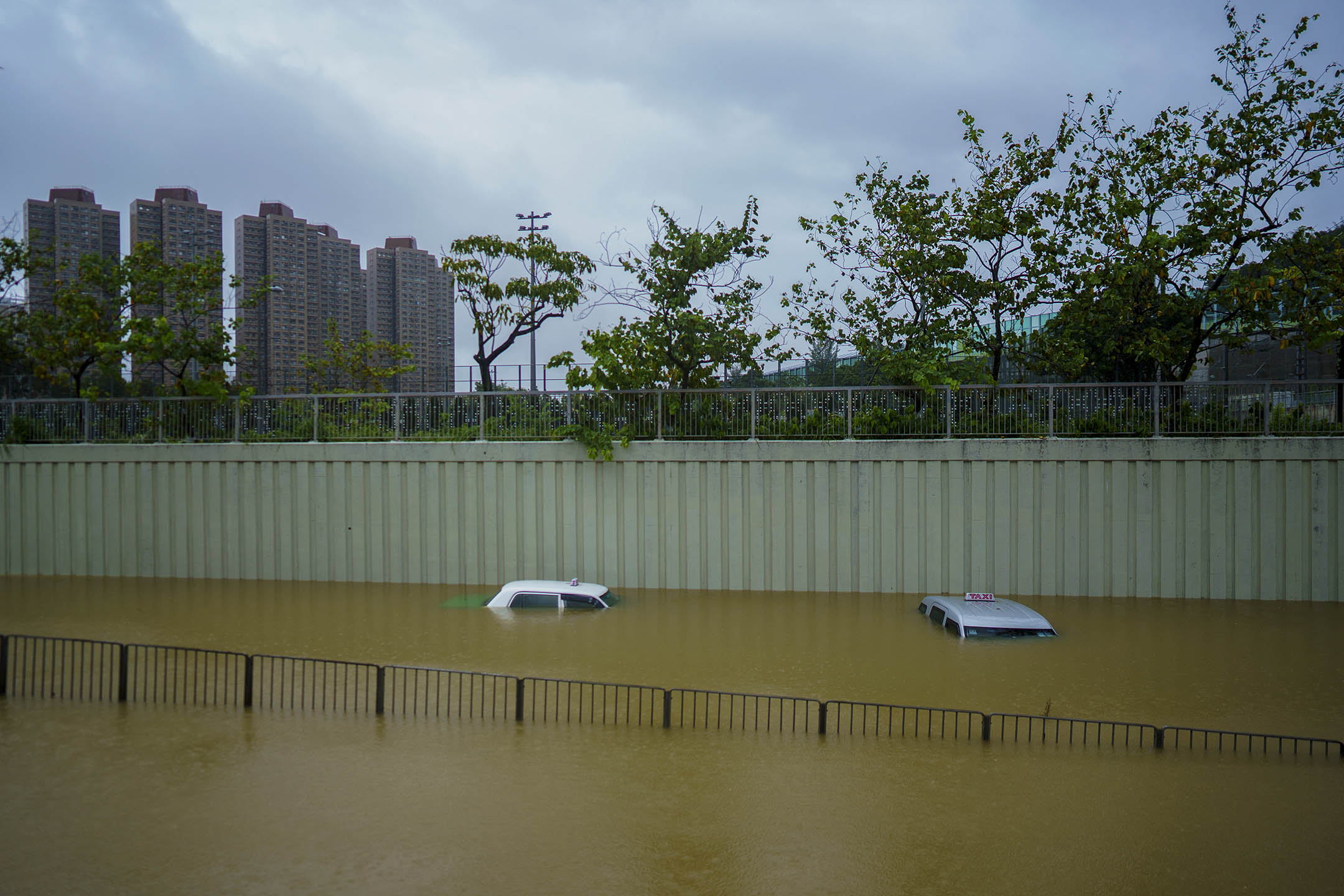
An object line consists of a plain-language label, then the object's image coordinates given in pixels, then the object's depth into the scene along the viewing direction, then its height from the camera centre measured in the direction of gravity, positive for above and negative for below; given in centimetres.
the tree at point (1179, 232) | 1716 +411
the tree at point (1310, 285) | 1605 +279
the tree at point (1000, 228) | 1884 +445
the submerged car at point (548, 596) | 1470 -253
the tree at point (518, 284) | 2494 +431
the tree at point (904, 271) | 1923 +368
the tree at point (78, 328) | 2106 +261
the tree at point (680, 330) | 1773 +232
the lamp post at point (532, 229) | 2519 +585
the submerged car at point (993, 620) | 1262 -249
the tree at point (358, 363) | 2934 +252
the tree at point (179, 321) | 1941 +278
